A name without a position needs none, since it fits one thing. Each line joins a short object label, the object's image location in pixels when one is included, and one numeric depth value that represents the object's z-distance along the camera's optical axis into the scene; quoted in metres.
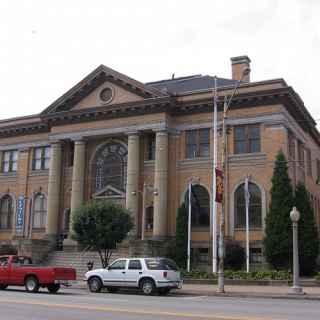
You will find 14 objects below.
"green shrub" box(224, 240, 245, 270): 36.97
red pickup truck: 23.31
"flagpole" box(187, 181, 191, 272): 35.58
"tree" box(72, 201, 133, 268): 33.78
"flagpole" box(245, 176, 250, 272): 34.67
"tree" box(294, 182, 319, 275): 36.12
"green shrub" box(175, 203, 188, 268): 38.62
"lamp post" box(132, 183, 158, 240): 39.25
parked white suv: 23.81
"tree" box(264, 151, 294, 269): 35.41
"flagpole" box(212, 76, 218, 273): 29.76
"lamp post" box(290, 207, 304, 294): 24.00
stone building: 39.47
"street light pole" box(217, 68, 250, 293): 24.66
